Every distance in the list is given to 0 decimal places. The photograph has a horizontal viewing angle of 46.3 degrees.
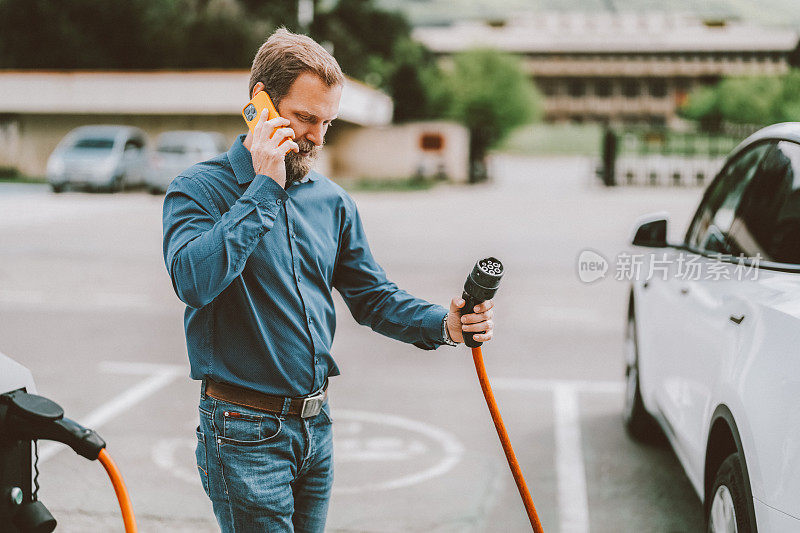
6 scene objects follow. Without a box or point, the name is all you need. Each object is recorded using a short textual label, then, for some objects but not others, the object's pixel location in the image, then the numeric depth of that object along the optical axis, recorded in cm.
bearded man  224
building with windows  11850
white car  270
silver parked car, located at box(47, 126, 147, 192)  2734
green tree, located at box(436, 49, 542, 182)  6256
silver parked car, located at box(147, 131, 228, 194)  2688
